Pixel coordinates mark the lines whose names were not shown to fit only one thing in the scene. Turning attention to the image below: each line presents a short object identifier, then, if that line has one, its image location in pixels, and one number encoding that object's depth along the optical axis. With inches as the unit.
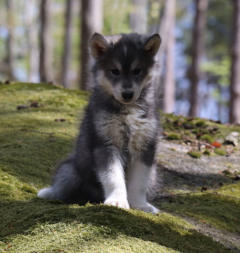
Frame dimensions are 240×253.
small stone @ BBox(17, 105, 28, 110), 305.9
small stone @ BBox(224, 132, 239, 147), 300.4
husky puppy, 166.7
